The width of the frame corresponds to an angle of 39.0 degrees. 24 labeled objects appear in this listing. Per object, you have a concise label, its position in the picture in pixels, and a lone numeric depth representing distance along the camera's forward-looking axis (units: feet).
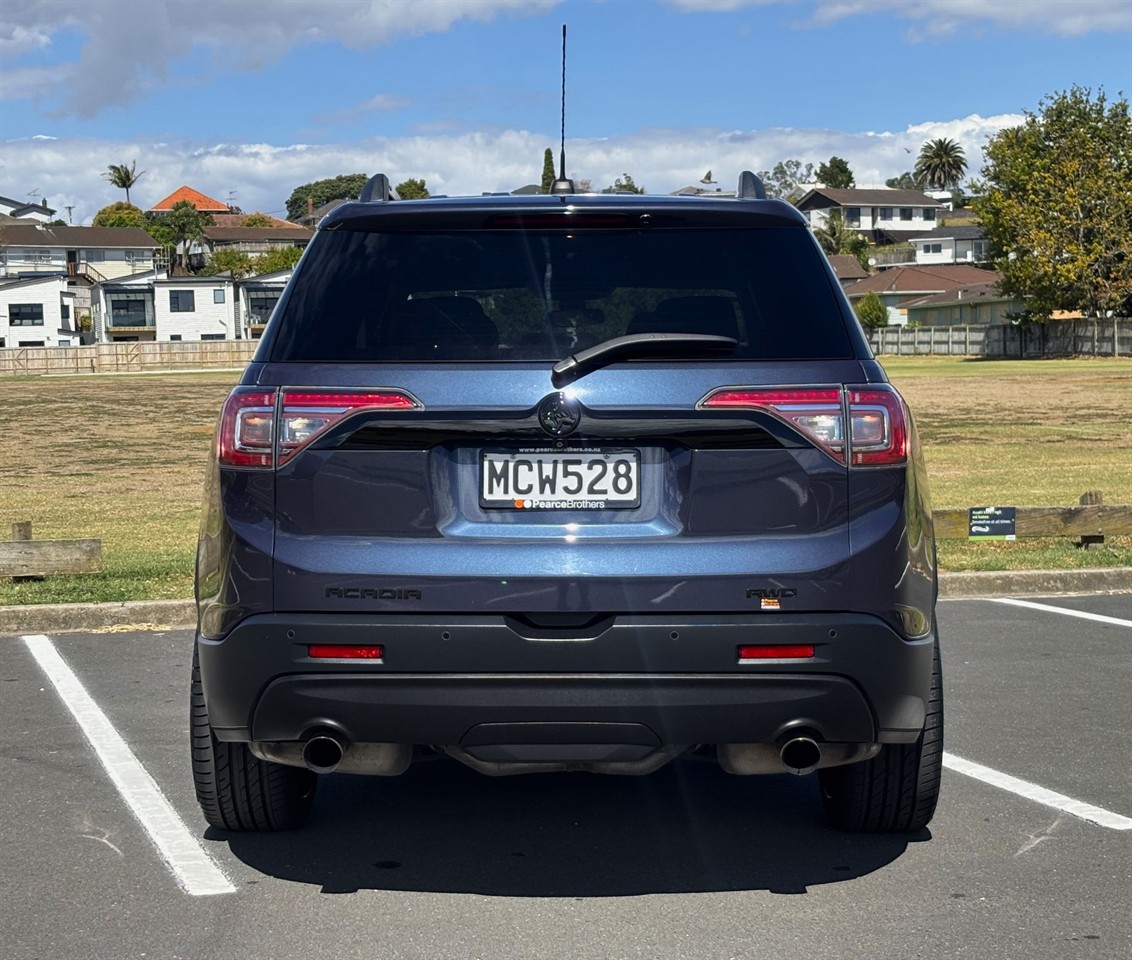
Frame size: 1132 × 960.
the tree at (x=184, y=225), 513.86
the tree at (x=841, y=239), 466.70
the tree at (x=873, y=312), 340.80
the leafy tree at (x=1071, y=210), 248.32
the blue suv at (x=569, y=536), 13.28
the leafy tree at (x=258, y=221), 565.12
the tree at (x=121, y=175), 597.93
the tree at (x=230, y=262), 464.24
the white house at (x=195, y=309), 353.72
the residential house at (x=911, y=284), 396.37
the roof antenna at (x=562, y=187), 15.73
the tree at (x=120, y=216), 553.23
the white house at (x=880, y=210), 560.20
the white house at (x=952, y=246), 499.92
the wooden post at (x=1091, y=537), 39.19
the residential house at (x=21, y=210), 535.60
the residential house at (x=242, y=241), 529.86
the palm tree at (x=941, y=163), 638.53
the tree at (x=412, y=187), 510.83
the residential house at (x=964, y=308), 327.67
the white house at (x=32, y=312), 351.46
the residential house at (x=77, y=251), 433.07
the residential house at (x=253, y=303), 356.18
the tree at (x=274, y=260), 467.97
